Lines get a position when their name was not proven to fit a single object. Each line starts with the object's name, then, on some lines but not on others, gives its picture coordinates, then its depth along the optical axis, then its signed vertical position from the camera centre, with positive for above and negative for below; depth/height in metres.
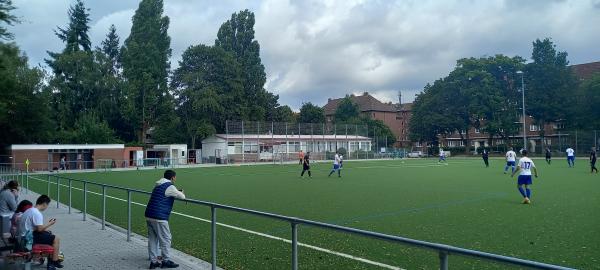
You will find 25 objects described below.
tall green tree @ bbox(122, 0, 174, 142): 70.19 +12.51
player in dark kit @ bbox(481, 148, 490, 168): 41.59 -1.03
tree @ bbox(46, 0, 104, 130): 67.44 +9.31
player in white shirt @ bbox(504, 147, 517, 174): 29.81 -0.82
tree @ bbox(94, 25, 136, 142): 70.12 +7.38
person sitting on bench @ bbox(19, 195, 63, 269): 7.72 -1.30
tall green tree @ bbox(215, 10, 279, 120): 80.00 +16.48
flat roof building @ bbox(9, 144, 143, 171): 49.38 -0.63
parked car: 83.69 -1.45
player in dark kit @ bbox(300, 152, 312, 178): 31.86 -1.06
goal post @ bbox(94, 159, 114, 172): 52.50 -1.63
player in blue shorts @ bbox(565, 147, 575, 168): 38.31 -0.94
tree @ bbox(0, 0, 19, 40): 9.17 +2.60
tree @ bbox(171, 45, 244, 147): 68.12 +8.80
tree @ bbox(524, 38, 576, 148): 76.62 +9.76
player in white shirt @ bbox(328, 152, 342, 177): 31.66 -1.08
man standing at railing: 7.87 -1.15
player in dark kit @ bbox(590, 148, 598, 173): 29.59 -0.87
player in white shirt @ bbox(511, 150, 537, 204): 15.72 -1.02
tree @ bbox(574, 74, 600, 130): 70.75 +5.88
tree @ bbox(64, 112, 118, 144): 62.31 +2.28
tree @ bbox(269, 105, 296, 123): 84.88 +5.92
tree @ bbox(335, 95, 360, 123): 105.38 +7.88
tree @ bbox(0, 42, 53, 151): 53.00 +3.46
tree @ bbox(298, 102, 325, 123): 93.69 +6.46
